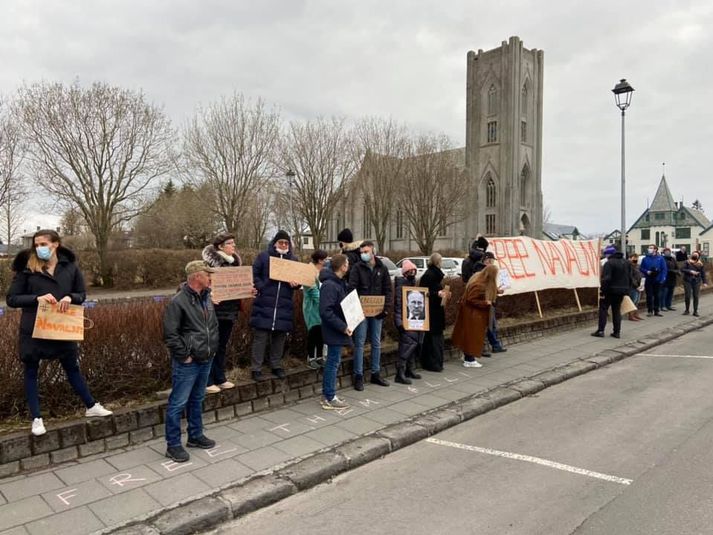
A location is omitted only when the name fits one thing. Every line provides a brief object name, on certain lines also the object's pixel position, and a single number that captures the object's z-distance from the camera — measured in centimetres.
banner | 1152
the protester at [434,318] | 766
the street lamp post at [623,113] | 1596
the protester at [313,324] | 694
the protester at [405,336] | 724
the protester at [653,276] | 1497
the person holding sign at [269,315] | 610
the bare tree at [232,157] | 2733
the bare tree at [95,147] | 2242
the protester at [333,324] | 595
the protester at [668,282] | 1587
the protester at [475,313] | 814
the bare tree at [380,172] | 3712
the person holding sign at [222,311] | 570
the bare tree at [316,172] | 3173
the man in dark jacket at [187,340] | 438
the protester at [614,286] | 1099
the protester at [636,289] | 1402
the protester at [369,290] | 670
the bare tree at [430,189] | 4156
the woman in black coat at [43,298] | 441
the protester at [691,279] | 1513
